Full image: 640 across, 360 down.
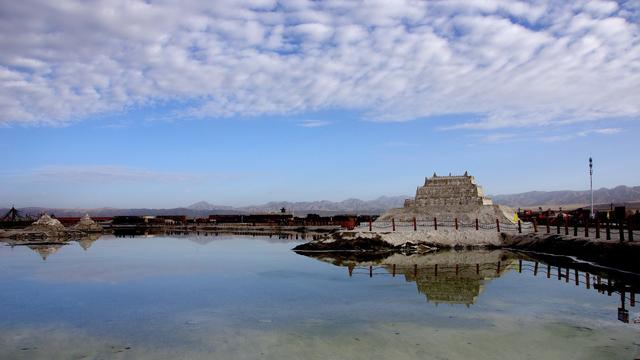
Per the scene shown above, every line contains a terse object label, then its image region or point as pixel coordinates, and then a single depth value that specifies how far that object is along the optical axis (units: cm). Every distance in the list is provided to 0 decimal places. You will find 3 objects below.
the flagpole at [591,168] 3550
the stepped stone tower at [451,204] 3828
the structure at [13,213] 7106
